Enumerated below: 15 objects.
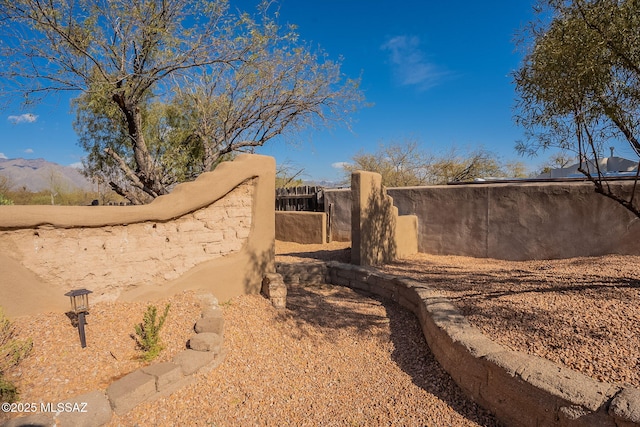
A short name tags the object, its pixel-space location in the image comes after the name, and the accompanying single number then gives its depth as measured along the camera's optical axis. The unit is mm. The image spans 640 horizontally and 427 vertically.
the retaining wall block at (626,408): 1908
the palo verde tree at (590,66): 3668
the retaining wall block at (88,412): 2250
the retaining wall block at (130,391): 2477
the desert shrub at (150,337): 3045
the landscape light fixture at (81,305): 2934
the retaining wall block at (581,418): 2008
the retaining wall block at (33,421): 2098
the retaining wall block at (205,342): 3279
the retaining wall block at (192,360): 3023
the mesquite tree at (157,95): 6273
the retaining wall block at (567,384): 2105
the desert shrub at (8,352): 2301
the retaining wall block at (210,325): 3572
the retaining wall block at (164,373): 2756
